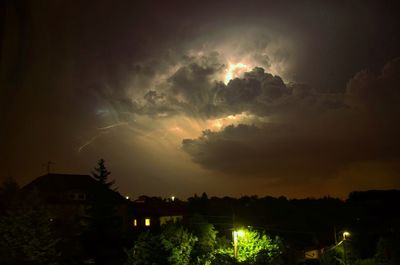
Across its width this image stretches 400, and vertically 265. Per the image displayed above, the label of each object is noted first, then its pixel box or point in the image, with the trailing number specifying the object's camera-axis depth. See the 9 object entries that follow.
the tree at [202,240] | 30.77
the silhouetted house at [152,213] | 59.22
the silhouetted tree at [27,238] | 28.27
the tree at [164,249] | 30.20
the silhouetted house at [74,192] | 52.97
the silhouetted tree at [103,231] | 40.16
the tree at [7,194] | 33.06
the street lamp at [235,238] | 27.57
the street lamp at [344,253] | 38.07
